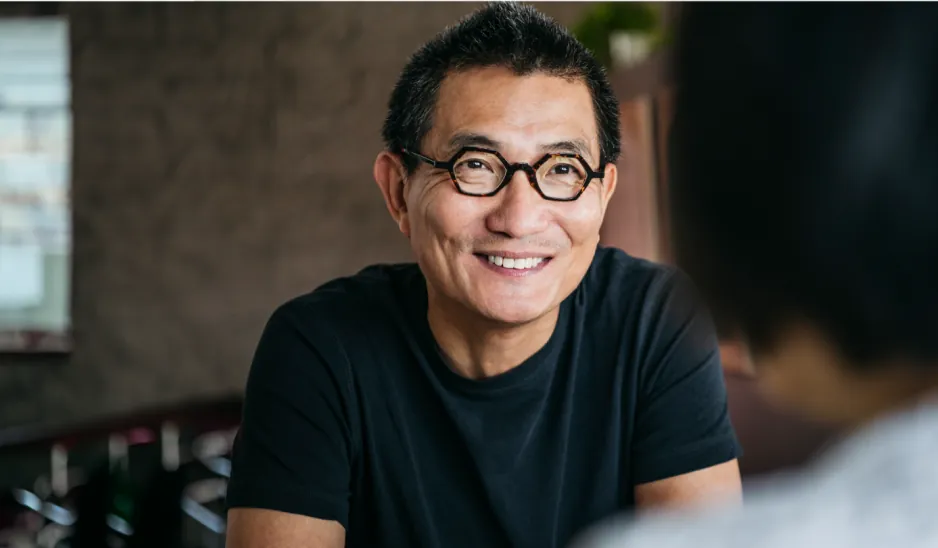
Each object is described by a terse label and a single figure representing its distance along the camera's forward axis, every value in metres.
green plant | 2.58
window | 4.66
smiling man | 1.19
